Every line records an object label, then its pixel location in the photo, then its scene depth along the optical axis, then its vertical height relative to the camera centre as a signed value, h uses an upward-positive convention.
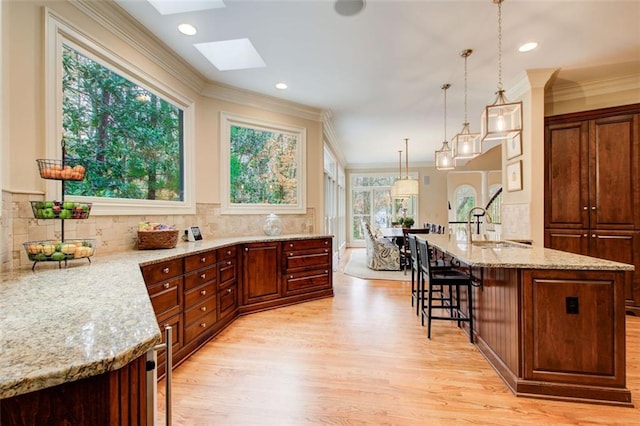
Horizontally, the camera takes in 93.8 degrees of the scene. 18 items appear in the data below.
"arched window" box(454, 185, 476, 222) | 10.51 +0.44
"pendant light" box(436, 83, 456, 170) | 4.50 +0.82
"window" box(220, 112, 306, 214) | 4.16 +0.70
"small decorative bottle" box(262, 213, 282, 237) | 4.27 -0.19
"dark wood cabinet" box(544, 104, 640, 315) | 3.52 +0.32
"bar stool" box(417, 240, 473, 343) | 2.86 -0.66
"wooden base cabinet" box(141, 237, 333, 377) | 2.34 -0.76
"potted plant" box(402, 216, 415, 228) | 6.52 -0.21
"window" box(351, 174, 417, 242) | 10.44 +0.37
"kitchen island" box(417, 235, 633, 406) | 1.93 -0.77
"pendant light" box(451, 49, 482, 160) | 3.56 +0.82
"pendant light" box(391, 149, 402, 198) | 6.84 +0.51
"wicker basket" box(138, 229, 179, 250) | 2.71 -0.23
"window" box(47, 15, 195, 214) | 2.22 +0.77
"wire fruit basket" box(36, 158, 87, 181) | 1.85 +0.27
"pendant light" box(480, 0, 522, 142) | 2.61 +0.84
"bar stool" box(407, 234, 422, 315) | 3.55 -0.55
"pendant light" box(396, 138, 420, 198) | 6.60 +0.56
